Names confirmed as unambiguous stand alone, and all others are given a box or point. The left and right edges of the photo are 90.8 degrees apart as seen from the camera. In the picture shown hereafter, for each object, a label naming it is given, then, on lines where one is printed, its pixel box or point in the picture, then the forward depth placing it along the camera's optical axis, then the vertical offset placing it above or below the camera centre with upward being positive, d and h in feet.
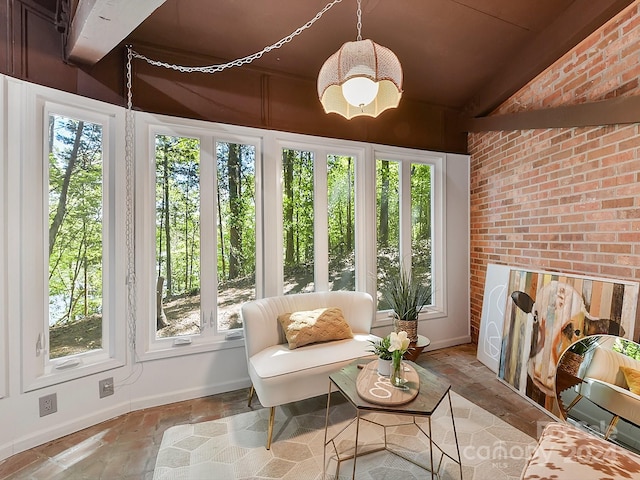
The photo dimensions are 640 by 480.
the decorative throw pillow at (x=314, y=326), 8.25 -2.41
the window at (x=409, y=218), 11.75 +0.74
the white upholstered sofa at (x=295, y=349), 7.03 -2.89
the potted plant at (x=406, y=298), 10.48 -2.20
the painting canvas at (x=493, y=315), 10.20 -2.63
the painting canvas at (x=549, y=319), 6.98 -2.07
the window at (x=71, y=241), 6.90 -0.06
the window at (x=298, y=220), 10.36 +0.58
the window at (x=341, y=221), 10.98 +0.57
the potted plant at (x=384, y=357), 6.21 -2.39
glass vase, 5.82 -2.58
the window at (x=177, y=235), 8.84 +0.08
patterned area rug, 5.98 -4.45
